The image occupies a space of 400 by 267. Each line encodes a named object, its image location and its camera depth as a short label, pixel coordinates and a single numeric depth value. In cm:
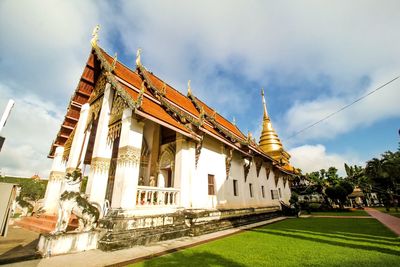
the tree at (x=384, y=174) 2567
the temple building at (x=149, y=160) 584
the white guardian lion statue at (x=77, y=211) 489
